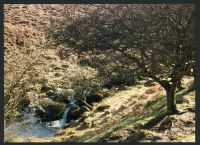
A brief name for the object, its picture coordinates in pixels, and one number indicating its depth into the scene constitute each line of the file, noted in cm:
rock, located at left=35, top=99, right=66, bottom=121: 4984
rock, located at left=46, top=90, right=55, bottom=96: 5545
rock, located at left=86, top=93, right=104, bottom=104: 5344
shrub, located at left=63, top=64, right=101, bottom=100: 5067
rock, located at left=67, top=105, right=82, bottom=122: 5004
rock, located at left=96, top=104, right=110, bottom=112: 4694
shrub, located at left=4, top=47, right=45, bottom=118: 2995
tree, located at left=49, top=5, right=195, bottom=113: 2744
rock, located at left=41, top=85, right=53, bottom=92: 5712
